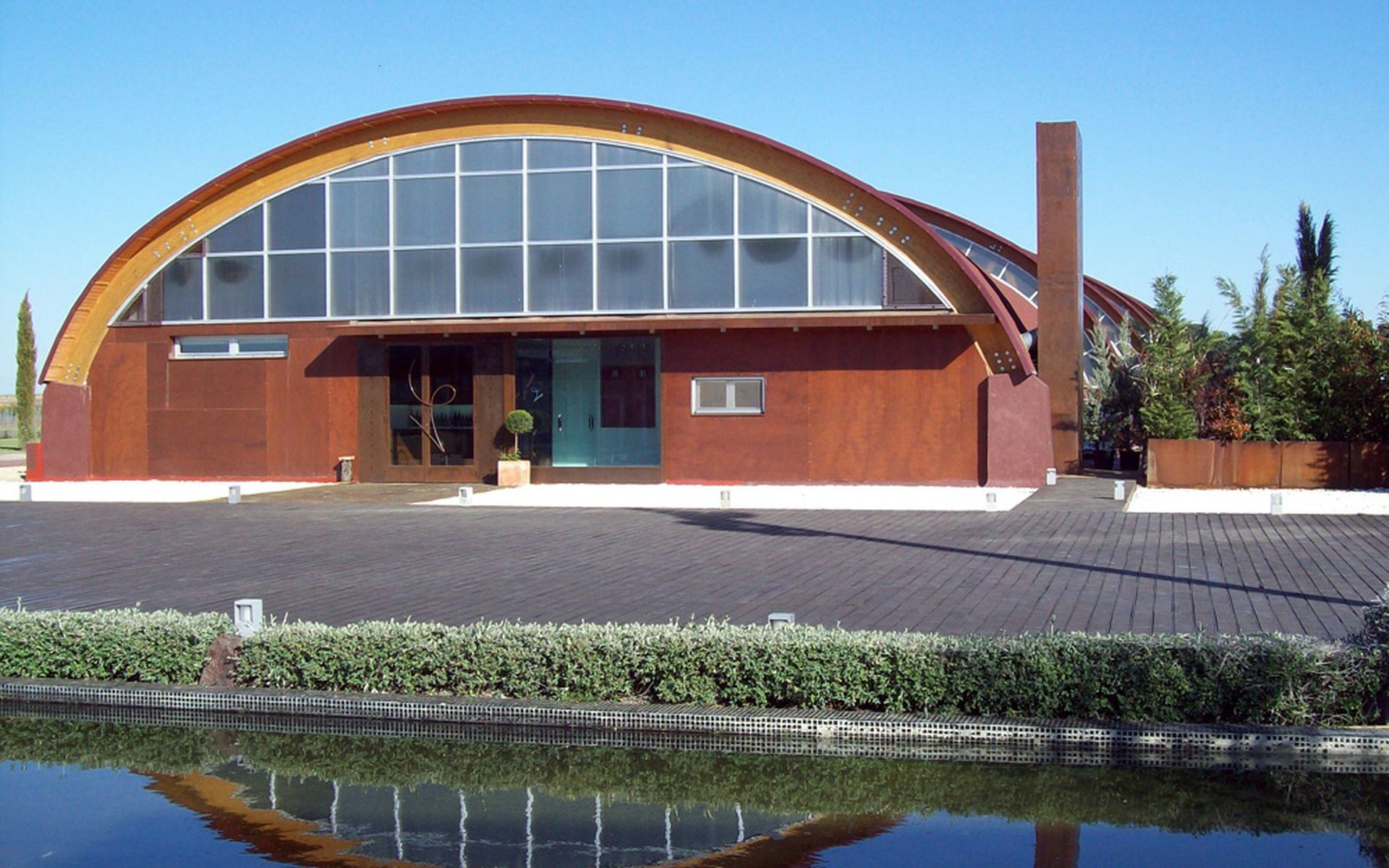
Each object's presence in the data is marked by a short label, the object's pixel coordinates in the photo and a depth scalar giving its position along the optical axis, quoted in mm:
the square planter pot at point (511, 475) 25562
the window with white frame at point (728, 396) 25641
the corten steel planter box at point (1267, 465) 22703
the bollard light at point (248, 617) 9000
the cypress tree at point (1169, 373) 23578
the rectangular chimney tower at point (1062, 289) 26375
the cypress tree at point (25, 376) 44938
